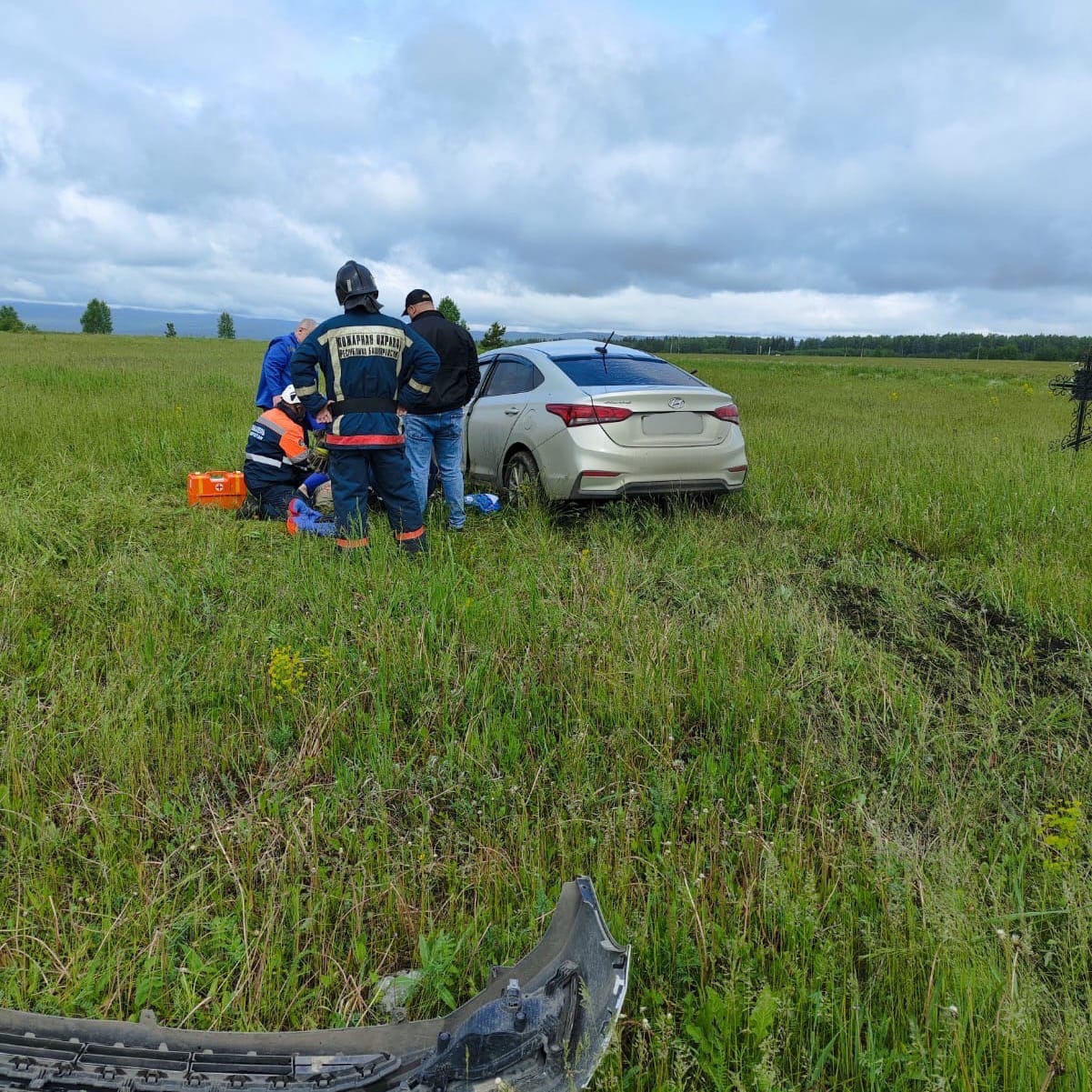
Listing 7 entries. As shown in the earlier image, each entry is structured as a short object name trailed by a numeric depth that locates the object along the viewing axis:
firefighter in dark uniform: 4.92
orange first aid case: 6.71
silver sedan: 5.95
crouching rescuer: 6.41
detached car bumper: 1.72
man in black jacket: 6.00
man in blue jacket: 7.28
